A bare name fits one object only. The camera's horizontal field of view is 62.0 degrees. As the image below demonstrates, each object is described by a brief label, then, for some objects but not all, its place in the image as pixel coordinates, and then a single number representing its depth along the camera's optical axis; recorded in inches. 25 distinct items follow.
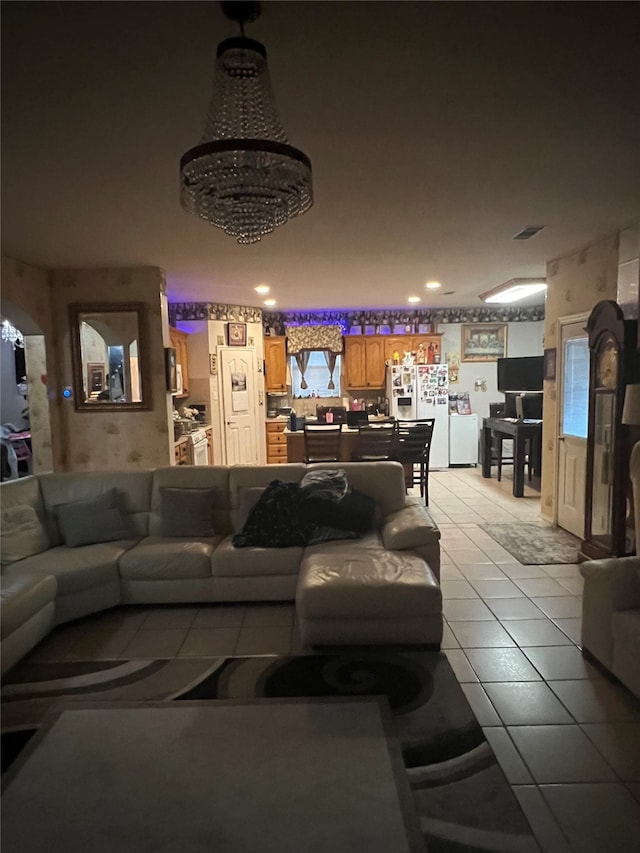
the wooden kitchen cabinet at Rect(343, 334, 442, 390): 335.6
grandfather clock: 145.3
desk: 257.8
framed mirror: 203.0
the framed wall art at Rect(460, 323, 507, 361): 341.4
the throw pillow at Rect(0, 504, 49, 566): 130.0
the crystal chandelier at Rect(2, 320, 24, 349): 295.1
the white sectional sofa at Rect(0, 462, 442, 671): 111.3
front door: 186.9
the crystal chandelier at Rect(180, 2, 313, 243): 68.5
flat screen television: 313.4
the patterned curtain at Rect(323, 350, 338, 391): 349.6
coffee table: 67.6
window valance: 337.1
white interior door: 302.5
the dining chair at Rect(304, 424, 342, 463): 234.8
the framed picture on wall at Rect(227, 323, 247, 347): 302.7
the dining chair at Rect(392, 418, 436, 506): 244.7
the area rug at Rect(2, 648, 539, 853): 70.4
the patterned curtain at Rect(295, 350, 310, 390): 347.9
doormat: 168.2
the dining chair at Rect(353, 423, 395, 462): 239.9
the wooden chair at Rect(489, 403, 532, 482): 293.4
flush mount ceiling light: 236.1
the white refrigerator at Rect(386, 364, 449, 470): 316.8
